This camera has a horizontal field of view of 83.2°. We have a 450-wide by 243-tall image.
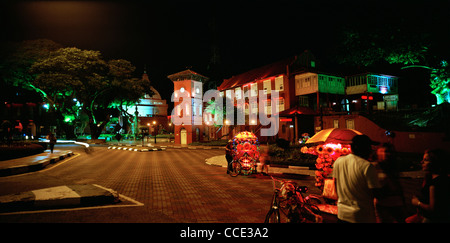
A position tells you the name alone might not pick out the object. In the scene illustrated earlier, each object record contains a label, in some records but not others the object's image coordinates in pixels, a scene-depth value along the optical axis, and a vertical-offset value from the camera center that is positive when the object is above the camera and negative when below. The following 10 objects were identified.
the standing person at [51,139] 18.25 -0.69
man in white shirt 2.92 -0.68
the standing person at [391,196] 3.76 -1.05
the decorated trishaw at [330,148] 6.53 -0.54
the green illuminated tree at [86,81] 31.78 +6.51
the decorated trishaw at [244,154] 11.14 -1.14
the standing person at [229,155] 11.35 -1.19
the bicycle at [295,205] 4.52 -1.39
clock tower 39.88 +3.49
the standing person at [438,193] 3.06 -0.81
